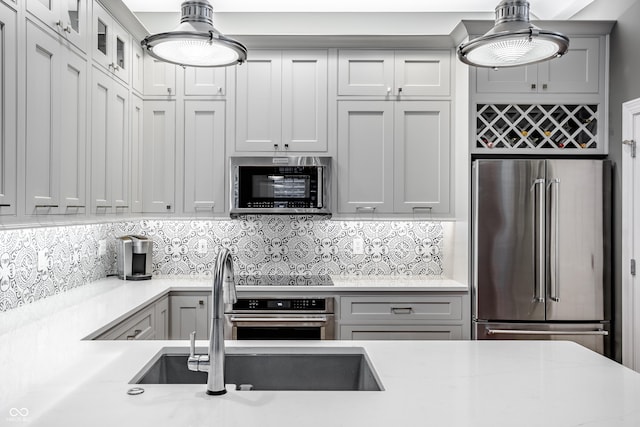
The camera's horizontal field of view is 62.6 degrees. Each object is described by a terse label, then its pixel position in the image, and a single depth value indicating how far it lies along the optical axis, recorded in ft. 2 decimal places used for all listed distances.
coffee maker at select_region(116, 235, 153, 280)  11.85
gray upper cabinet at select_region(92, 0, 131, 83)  9.73
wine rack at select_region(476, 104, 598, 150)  11.91
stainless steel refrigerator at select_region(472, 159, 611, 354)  11.18
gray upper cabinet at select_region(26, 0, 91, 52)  7.54
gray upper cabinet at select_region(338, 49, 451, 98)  12.67
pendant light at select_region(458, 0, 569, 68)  6.09
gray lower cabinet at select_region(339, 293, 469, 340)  11.66
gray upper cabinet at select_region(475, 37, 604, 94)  11.84
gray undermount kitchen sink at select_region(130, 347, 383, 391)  5.69
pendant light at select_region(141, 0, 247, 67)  6.33
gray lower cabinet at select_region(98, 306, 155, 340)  8.08
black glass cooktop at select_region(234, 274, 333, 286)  11.94
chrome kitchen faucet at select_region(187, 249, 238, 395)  4.34
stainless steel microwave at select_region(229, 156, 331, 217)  12.42
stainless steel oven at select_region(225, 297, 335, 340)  11.48
